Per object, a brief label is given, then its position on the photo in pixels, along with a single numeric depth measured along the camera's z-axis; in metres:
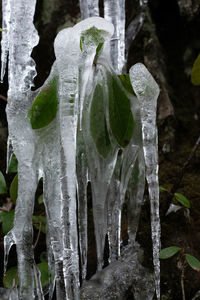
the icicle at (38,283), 1.37
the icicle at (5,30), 1.41
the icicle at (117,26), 1.44
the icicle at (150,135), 1.31
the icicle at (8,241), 1.36
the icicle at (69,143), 1.28
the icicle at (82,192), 1.36
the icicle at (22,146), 1.34
